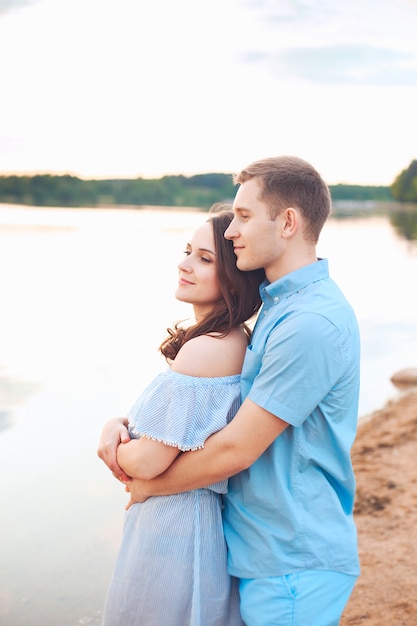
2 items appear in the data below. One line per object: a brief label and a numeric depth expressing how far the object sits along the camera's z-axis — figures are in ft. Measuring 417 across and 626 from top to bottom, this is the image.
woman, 6.73
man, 6.36
